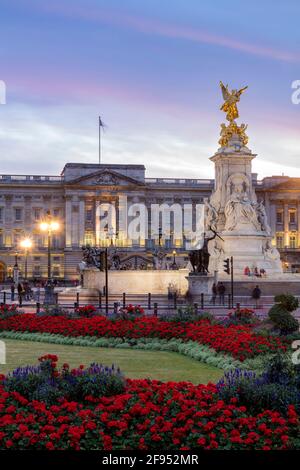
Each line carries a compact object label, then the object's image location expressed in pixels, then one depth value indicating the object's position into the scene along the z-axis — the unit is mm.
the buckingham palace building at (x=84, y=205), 114750
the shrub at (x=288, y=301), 24772
